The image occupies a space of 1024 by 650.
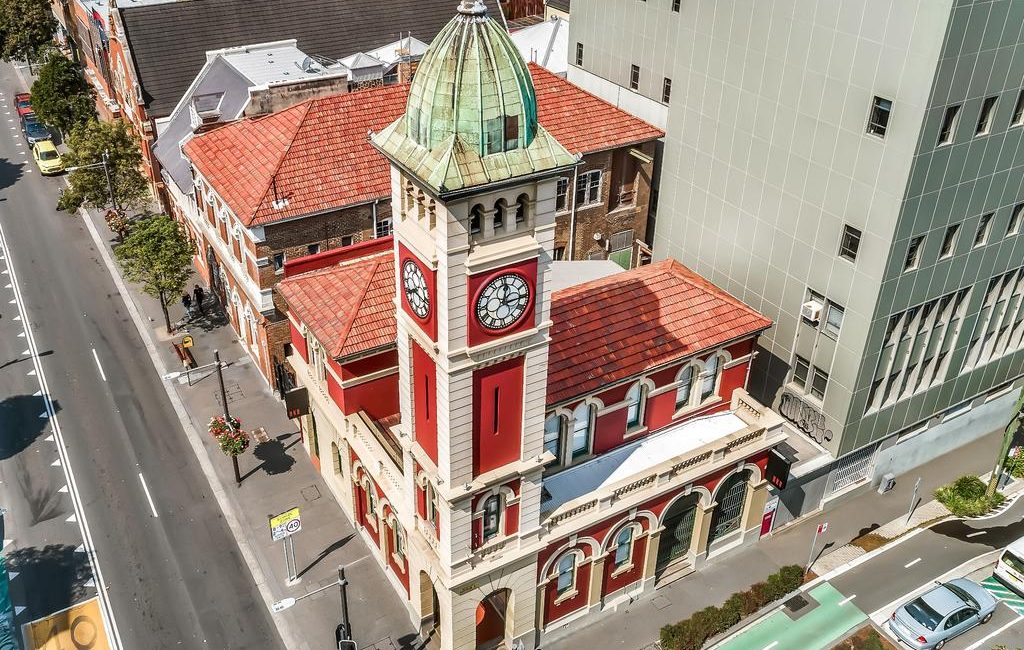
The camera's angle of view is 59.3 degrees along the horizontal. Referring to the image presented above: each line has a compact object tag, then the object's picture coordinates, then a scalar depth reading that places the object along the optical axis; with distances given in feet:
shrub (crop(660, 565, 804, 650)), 123.65
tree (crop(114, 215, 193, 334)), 182.39
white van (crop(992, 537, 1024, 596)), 133.39
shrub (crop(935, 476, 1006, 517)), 142.51
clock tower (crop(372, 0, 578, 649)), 85.76
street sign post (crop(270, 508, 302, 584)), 129.59
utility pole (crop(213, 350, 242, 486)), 150.92
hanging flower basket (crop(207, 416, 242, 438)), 148.46
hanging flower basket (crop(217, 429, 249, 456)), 147.23
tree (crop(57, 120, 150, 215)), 213.25
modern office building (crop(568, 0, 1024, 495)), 116.57
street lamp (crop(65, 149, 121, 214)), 212.43
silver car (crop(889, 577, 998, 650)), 124.47
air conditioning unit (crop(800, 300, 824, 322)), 135.64
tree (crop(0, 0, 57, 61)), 322.55
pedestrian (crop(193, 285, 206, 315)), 197.26
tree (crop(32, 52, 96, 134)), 254.47
